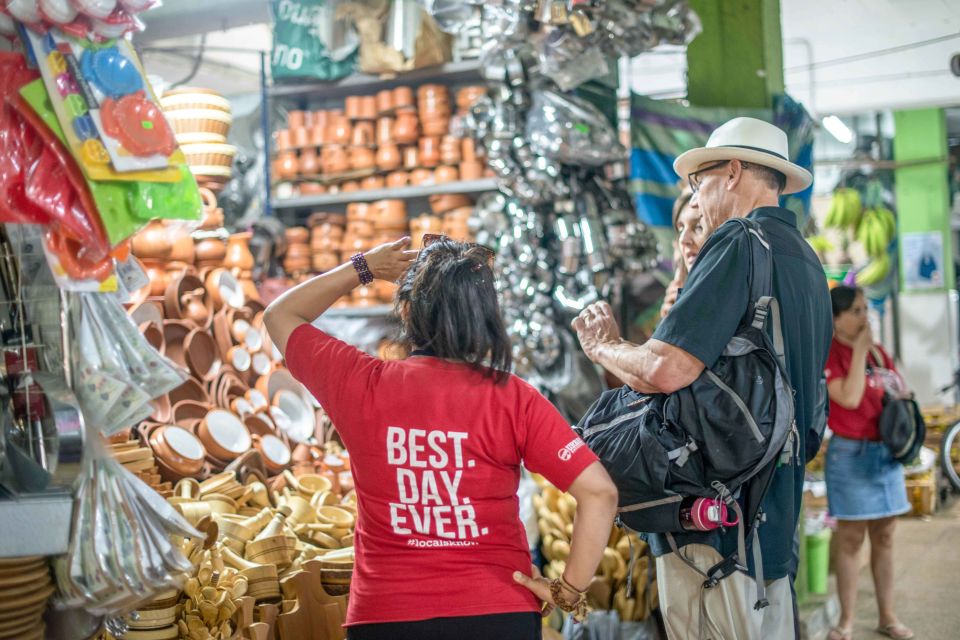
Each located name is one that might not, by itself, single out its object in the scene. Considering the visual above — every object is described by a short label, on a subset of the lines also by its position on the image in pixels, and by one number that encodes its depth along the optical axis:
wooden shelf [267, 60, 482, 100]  6.67
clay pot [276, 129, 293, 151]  7.04
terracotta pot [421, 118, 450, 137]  6.60
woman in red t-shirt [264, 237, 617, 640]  1.97
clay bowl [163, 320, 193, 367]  4.46
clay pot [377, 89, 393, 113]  6.74
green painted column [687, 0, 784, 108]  5.04
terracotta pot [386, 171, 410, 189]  6.73
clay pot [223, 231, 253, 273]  5.30
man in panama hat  2.38
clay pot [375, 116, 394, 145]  6.76
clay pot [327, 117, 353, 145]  6.88
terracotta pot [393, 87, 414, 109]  6.68
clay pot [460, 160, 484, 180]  6.46
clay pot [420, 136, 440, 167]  6.62
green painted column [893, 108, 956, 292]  13.10
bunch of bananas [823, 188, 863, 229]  14.04
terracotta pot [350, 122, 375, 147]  6.86
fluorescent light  12.60
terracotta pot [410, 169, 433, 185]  6.66
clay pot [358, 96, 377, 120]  6.85
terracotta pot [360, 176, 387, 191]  6.88
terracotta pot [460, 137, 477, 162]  6.45
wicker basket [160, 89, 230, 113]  5.18
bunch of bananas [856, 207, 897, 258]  13.88
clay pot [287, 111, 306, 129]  7.10
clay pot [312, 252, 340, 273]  6.79
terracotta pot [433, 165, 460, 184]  6.55
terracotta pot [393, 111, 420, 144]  6.66
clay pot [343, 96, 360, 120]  6.87
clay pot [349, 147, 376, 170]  6.84
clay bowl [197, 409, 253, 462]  4.03
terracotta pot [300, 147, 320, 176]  7.01
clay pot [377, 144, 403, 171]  6.76
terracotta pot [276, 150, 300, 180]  7.05
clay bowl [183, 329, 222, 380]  4.44
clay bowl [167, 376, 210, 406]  4.27
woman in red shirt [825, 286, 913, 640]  4.59
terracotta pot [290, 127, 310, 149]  6.99
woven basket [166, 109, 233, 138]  5.16
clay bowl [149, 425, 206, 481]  3.73
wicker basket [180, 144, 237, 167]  5.17
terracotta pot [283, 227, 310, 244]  6.84
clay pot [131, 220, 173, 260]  4.62
